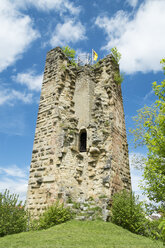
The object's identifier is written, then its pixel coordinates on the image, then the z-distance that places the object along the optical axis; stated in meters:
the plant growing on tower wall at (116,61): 12.57
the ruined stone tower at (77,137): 8.93
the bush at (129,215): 7.39
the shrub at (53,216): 7.36
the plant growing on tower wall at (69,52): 12.84
